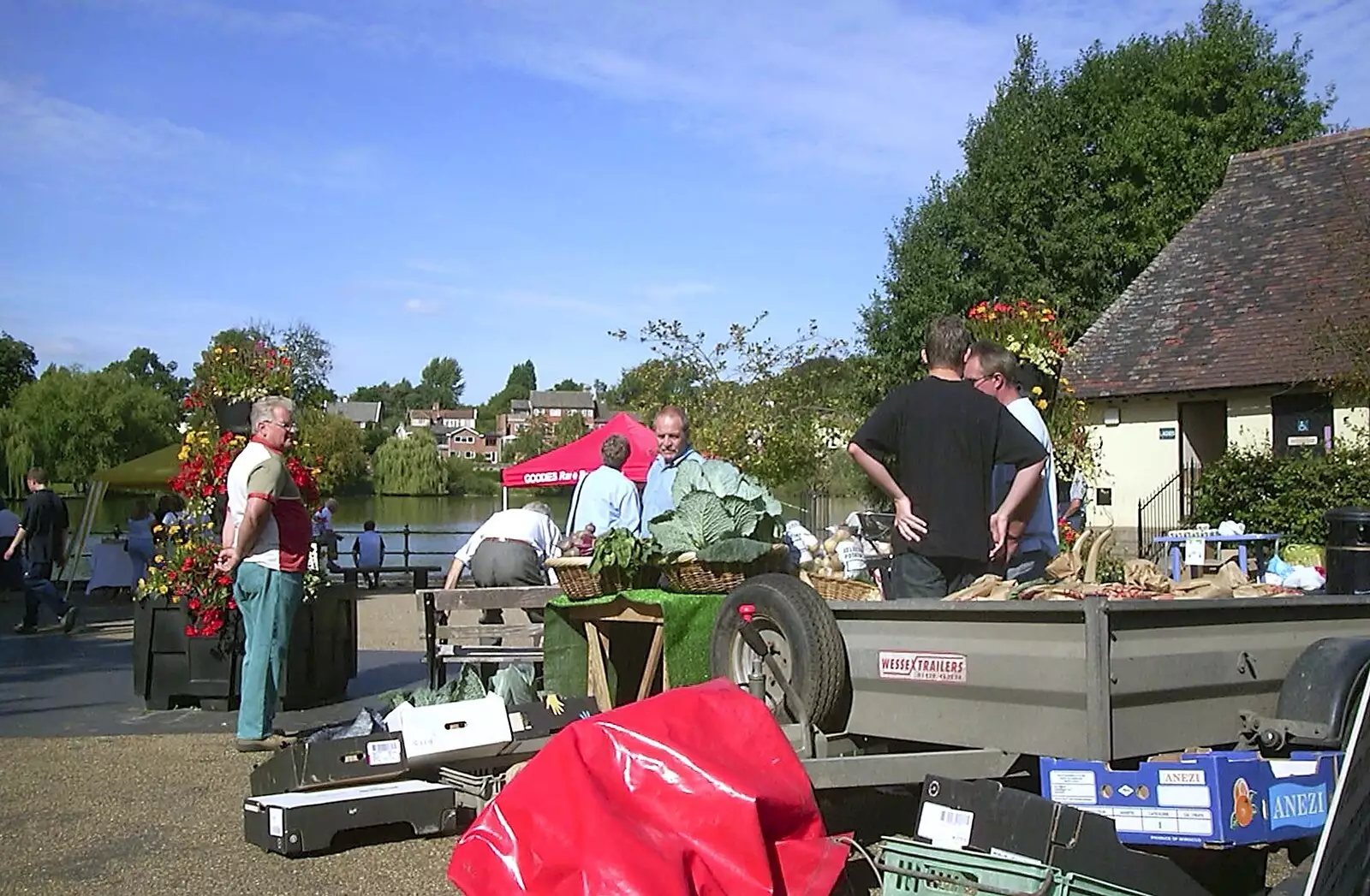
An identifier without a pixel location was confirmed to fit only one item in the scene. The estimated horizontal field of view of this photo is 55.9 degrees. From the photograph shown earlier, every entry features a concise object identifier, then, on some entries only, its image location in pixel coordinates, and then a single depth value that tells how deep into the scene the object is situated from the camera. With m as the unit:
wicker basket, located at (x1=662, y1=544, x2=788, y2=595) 6.62
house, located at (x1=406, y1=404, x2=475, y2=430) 152.54
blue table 14.20
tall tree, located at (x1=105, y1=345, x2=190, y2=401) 76.95
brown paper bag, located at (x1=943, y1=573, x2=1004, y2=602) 4.84
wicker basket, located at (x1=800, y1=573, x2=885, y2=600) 6.34
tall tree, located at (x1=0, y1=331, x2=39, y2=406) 71.01
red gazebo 15.87
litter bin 5.62
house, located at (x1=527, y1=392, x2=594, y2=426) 157.75
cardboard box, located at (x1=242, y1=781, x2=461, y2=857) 5.51
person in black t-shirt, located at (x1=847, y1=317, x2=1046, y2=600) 5.52
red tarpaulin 3.53
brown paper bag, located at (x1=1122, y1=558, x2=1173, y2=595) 4.79
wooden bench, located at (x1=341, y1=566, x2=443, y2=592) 19.26
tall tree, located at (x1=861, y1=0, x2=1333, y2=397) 34.31
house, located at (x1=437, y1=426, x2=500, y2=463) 132.75
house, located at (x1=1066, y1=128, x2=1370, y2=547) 24.73
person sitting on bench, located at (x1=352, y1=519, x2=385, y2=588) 22.30
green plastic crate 3.25
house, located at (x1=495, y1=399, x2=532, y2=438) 138.48
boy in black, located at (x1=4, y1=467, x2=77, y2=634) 15.31
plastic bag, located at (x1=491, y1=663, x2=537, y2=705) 7.45
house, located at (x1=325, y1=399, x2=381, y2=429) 129.00
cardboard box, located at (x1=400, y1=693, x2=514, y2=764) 5.91
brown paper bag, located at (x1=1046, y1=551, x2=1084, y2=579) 5.48
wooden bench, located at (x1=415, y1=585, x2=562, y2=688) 8.42
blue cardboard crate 3.41
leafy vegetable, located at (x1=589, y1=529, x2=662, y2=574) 7.02
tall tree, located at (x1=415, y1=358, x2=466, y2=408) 167.88
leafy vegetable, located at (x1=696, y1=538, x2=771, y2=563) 6.55
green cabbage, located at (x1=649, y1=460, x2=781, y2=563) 6.75
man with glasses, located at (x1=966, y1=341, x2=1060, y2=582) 5.96
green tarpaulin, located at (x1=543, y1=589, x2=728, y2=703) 6.58
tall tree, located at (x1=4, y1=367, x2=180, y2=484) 47.94
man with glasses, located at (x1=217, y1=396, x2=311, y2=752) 7.52
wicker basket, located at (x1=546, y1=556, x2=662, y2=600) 7.20
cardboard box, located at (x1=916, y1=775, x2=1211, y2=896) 3.30
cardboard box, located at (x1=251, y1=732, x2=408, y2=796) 5.92
